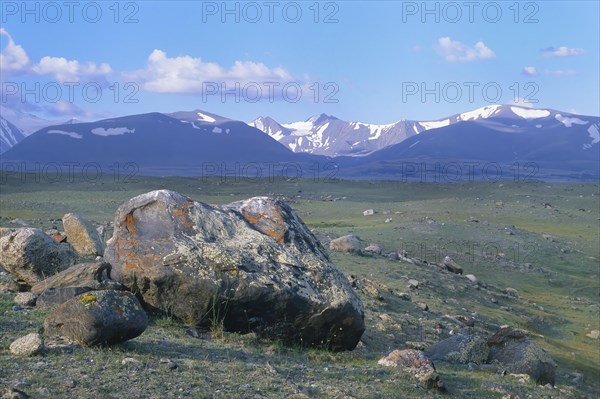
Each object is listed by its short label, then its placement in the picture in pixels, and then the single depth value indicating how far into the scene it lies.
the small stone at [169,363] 10.61
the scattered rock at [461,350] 15.57
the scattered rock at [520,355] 15.99
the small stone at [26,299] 13.81
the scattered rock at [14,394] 8.66
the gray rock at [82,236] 20.50
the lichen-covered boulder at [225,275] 13.69
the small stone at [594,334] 28.71
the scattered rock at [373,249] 32.71
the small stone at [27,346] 10.48
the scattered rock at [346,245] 31.42
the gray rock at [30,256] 15.74
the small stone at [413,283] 26.78
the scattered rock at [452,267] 34.03
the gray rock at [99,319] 10.90
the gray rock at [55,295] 13.23
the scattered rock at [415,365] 11.58
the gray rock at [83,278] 13.70
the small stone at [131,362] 10.44
